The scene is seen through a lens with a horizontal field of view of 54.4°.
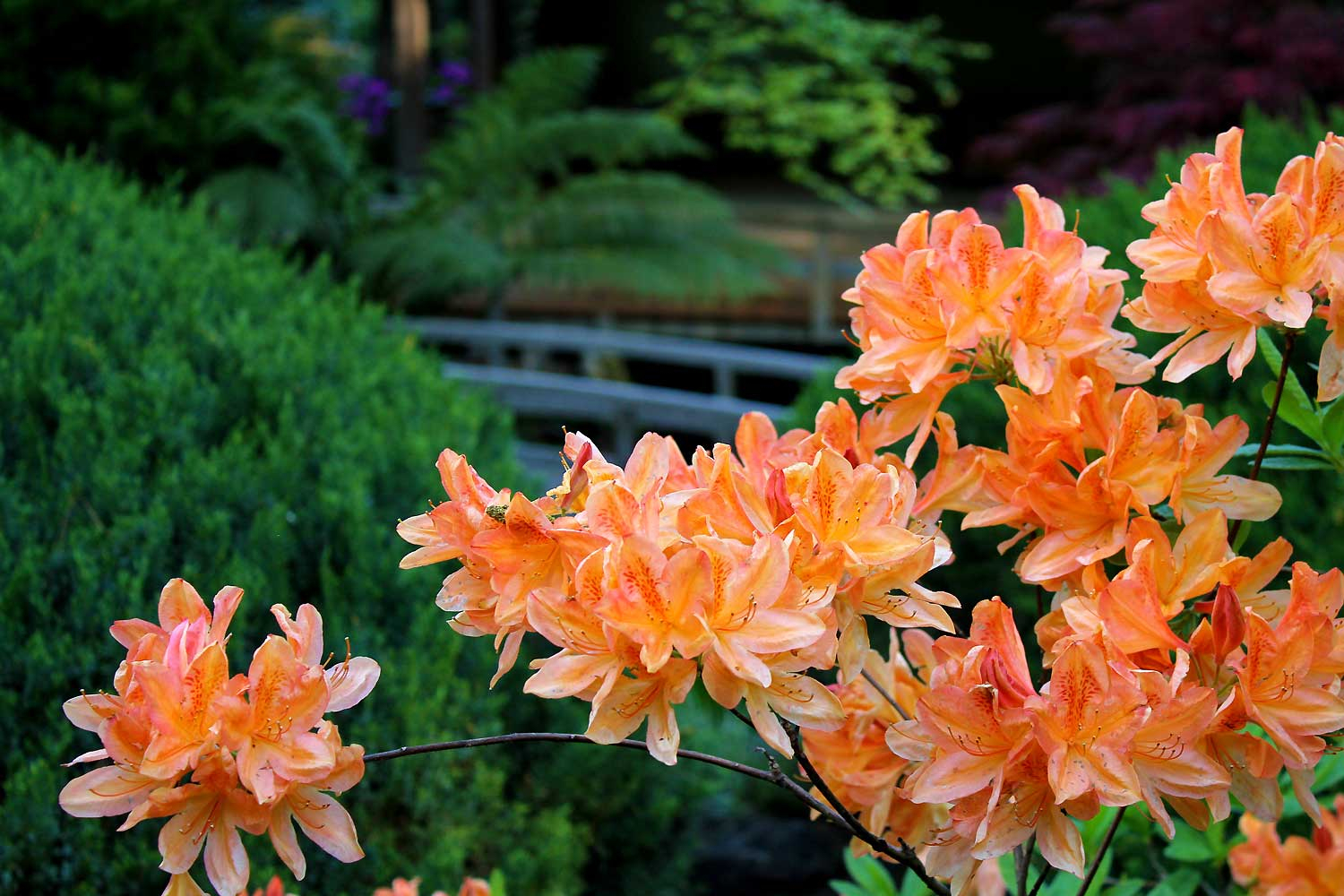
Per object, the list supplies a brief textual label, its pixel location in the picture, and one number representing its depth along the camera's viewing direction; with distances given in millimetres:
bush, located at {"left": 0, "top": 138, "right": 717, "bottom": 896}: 2031
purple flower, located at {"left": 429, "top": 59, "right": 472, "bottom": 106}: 12477
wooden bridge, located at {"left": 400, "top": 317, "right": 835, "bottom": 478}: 5723
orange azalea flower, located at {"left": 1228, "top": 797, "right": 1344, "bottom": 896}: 1464
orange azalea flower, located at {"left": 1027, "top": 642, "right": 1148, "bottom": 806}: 891
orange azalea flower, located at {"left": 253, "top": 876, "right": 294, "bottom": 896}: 1468
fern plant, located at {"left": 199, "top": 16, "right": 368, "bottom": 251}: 8234
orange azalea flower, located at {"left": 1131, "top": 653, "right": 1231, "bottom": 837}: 900
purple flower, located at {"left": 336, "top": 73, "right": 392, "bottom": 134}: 12602
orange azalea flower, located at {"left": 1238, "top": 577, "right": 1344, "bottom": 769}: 935
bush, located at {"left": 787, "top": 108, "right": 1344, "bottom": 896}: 1882
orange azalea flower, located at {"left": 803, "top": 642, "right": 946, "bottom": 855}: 1256
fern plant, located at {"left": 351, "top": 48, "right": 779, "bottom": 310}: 8883
